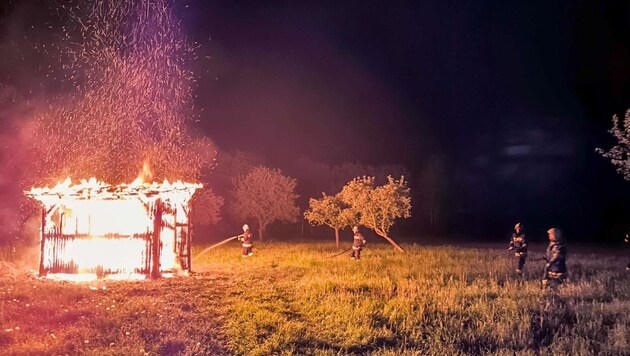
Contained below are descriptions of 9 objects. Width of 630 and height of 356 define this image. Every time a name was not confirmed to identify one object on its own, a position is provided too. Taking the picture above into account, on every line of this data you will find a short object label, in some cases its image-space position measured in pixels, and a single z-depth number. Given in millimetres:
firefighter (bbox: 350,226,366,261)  25516
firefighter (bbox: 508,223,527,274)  19812
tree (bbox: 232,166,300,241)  48281
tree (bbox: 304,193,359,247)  31542
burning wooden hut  18422
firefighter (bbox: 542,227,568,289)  15344
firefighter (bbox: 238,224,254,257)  26403
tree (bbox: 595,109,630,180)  20422
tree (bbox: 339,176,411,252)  29031
